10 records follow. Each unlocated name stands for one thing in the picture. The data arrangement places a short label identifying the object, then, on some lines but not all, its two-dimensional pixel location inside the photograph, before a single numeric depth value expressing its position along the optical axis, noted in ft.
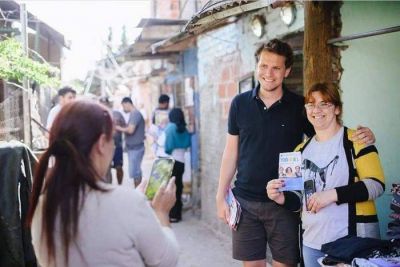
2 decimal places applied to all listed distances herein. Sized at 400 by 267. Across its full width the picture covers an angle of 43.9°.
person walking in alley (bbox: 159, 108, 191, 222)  26.02
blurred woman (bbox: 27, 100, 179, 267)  5.84
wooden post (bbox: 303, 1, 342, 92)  13.25
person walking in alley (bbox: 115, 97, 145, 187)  29.86
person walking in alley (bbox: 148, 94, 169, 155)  29.58
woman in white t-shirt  9.28
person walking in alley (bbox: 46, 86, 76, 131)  24.08
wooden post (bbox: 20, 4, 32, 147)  14.46
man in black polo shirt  10.80
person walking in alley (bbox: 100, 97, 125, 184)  31.04
